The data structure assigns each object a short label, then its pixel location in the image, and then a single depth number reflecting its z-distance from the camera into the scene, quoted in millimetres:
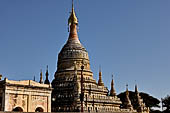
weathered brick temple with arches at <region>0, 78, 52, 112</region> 42812
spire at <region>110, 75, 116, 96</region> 63525
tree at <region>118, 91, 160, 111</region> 88375
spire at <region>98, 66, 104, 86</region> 62644
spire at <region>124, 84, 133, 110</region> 62616
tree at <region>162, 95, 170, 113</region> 79375
